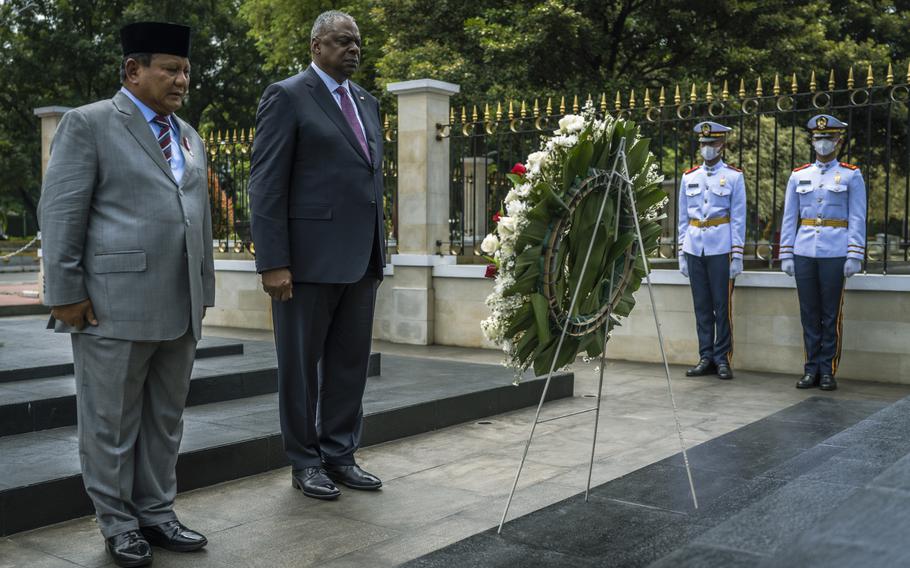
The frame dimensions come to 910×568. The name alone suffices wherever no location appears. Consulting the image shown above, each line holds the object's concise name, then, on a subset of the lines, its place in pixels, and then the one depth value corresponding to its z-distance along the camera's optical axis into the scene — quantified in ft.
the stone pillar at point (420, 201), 34.71
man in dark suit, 14.23
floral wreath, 12.13
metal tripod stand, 12.37
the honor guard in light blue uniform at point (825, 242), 25.27
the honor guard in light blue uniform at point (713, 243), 27.66
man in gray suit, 11.41
